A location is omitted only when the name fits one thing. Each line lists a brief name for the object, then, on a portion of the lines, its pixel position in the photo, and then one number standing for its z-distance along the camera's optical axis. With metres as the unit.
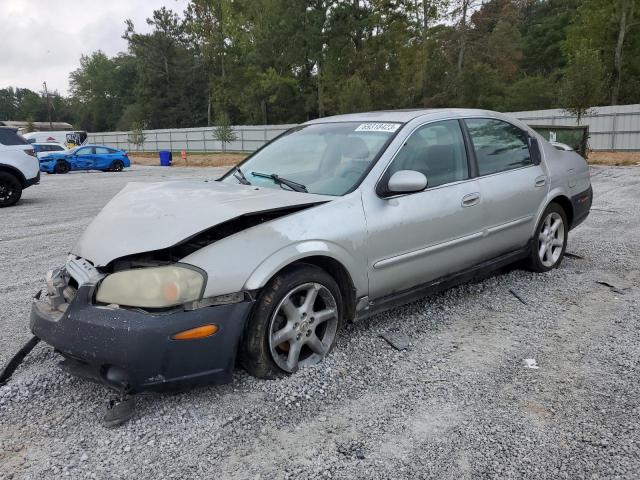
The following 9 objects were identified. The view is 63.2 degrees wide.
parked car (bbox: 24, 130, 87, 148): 40.41
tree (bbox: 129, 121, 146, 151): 45.11
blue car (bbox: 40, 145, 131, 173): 23.61
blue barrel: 31.08
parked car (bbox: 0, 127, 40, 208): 10.97
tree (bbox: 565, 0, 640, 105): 33.38
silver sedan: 2.53
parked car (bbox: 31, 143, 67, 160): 24.70
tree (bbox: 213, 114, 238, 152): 38.91
